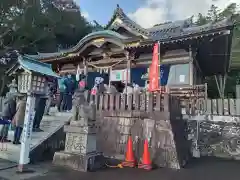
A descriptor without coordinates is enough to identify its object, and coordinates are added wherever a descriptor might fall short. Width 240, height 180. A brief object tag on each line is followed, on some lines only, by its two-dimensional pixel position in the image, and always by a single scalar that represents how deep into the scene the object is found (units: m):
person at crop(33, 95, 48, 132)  6.76
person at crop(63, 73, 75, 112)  8.74
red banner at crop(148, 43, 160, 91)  7.00
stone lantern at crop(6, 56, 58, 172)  4.81
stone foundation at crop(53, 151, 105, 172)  4.93
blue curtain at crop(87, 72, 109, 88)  12.16
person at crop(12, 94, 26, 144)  5.73
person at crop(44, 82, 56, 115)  8.48
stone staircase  5.69
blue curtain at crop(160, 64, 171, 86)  9.90
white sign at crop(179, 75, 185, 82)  9.20
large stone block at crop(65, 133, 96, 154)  5.09
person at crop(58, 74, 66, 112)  8.65
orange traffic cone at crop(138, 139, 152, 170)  5.16
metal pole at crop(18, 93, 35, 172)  4.72
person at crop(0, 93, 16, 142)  6.28
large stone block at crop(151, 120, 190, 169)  5.39
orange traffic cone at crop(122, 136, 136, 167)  5.39
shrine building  8.43
